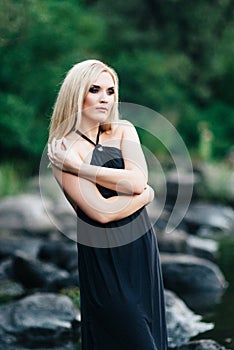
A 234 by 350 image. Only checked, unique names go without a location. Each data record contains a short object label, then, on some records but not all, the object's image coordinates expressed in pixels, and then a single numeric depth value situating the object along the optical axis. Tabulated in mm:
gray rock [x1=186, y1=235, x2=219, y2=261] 12141
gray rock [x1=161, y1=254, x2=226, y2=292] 10117
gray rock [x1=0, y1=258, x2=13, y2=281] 10406
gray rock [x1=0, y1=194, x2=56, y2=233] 14070
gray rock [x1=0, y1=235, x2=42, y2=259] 12000
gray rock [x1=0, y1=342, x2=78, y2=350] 7280
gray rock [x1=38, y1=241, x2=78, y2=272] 11195
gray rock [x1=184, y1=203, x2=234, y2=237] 16500
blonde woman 3973
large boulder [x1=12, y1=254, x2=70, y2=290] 10016
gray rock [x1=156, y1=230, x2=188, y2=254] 12133
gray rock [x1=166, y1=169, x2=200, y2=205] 19125
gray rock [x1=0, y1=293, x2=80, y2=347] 7637
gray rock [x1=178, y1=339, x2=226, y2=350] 6649
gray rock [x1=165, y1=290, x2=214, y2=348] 7594
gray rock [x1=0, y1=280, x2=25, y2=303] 9430
